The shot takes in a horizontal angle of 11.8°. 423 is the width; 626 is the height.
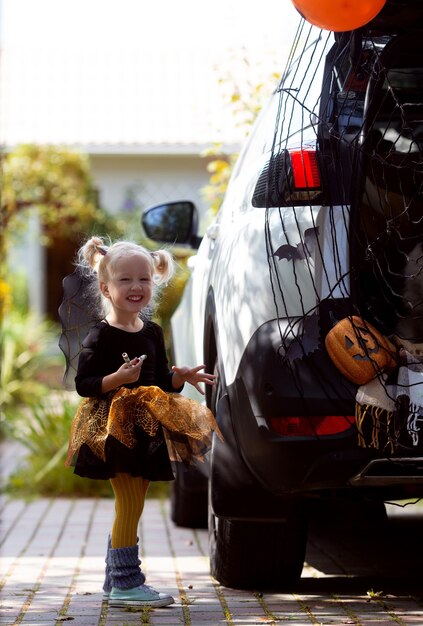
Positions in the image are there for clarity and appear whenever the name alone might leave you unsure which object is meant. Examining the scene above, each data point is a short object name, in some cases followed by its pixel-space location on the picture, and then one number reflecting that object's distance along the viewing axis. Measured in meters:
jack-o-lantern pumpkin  6.70
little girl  7.30
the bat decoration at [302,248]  6.88
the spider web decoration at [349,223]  6.78
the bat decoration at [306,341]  6.79
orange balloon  6.50
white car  6.75
